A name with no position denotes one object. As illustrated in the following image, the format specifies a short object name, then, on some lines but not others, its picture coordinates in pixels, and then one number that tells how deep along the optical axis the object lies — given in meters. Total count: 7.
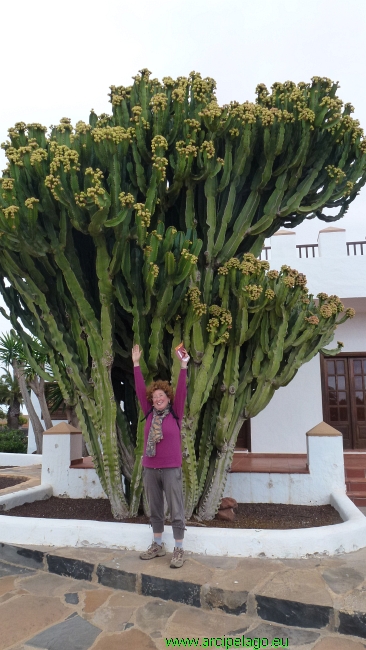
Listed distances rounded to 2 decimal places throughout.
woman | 3.72
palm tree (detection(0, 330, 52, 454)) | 12.62
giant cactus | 4.20
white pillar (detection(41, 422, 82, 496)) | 6.32
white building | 9.28
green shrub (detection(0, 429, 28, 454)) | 14.34
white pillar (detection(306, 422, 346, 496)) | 5.59
